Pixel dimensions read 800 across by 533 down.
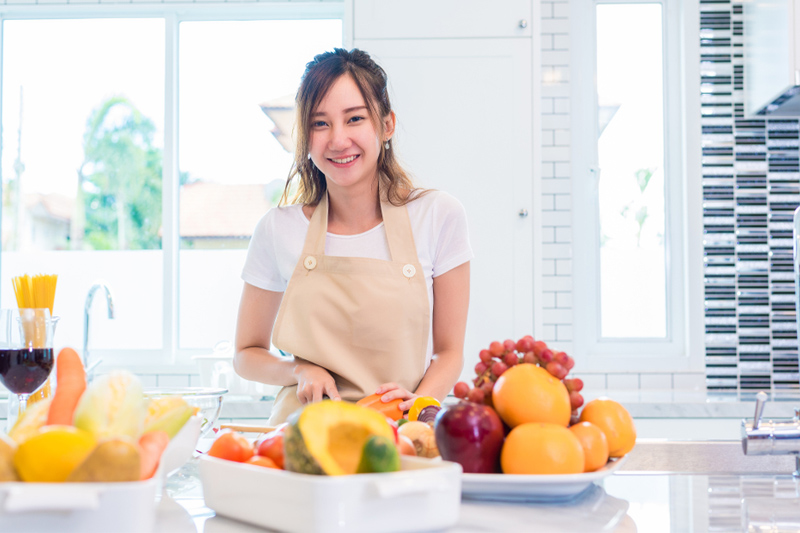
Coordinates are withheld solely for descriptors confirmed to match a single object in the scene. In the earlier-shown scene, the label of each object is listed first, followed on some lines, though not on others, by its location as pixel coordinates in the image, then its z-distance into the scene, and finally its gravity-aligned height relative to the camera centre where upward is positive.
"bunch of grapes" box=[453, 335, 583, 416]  0.85 -0.10
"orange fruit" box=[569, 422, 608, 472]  0.80 -0.18
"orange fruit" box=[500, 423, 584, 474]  0.77 -0.18
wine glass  1.09 -0.10
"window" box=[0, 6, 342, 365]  3.37 +0.59
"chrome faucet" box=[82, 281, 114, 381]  2.29 -0.07
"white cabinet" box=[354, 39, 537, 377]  2.67 +0.50
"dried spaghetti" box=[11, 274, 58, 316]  1.39 -0.02
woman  1.52 +0.03
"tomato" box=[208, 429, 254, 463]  0.73 -0.17
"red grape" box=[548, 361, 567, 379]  0.84 -0.10
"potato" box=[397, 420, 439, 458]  0.84 -0.18
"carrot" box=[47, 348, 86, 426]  0.71 -0.10
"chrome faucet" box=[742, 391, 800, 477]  0.97 -0.21
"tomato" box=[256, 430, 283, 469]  0.72 -0.17
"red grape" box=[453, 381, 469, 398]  0.85 -0.13
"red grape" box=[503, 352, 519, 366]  0.87 -0.09
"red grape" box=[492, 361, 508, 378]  0.85 -0.10
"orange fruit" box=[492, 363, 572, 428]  0.79 -0.13
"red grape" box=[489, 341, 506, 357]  0.88 -0.08
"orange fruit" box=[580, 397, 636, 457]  0.86 -0.17
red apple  0.77 -0.16
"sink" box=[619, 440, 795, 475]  1.20 -0.29
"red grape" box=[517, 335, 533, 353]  0.88 -0.08
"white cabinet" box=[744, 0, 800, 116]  2.67 +0.85
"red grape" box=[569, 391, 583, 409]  0.85 -0.14
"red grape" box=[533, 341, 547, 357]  0.87 -0.08
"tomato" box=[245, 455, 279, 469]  0.70 -0.17
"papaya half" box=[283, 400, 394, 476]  0.63 -0.14
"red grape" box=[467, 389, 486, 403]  0.84 -0.13
